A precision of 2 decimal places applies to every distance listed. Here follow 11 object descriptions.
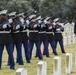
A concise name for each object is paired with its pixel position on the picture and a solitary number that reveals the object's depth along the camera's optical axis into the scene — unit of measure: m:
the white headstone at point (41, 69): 8.05
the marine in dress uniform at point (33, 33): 13.84
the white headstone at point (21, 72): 6.63
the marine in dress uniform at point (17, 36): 11.68
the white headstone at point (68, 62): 10.91
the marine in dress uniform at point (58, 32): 16.41
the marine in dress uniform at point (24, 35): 12.04
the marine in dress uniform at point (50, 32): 15.54
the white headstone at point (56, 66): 9.54
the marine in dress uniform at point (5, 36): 11.23
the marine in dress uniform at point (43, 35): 14.62
